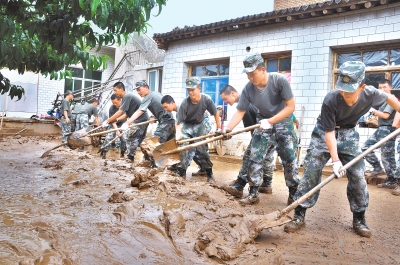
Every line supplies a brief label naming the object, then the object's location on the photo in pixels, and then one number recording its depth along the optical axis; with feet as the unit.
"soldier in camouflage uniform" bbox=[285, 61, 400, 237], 8.98
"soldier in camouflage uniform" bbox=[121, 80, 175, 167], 19.69
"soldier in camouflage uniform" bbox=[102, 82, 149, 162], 21.63
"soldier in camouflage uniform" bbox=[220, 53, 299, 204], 11.94
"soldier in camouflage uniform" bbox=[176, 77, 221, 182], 16.44
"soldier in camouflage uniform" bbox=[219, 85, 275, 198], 13.96
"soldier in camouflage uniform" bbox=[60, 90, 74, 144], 32.58
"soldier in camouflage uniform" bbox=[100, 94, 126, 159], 23.70
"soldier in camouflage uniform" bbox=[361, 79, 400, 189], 17.03
